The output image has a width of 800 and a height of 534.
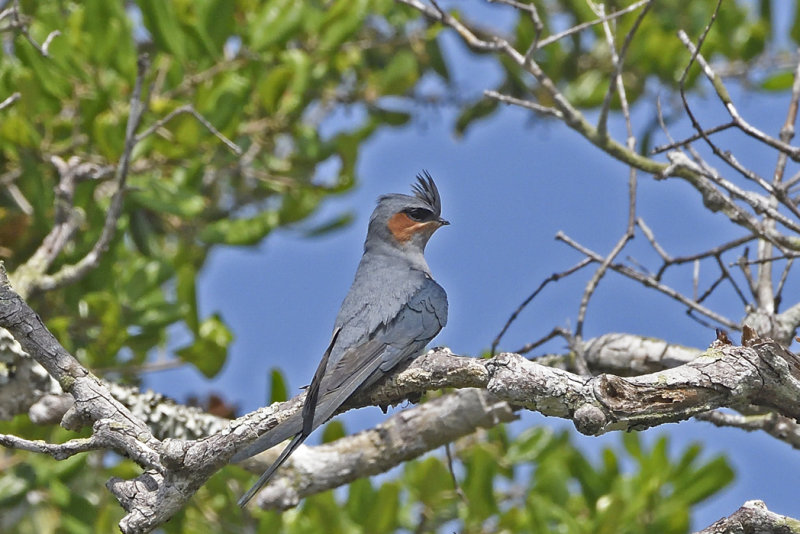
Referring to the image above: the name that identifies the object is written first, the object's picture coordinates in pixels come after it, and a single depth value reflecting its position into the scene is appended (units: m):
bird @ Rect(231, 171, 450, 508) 6.88
